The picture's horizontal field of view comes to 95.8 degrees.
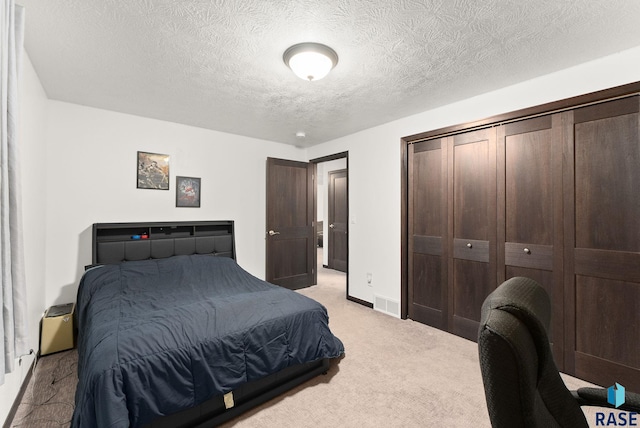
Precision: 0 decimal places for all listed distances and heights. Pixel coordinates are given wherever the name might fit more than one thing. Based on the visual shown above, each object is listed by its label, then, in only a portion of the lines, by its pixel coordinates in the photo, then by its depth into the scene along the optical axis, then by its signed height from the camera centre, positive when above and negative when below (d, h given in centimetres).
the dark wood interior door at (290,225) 462 -16
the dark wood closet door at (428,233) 325 -21
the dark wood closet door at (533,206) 243 +7
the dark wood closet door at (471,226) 286 -12
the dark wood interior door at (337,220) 652 -11
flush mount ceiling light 206 +115
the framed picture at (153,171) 363 +58
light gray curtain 115 +5
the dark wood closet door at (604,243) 209 -22
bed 154 -81
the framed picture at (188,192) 390 +33
